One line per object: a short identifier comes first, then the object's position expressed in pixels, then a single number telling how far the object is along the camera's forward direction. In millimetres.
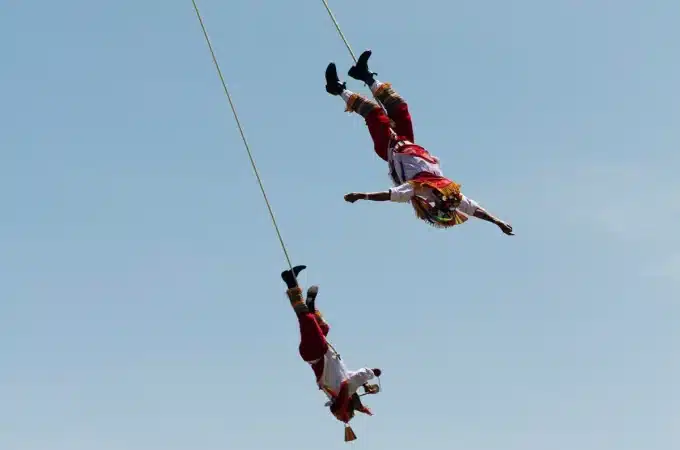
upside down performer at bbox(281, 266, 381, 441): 15984
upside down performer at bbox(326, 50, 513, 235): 15008
